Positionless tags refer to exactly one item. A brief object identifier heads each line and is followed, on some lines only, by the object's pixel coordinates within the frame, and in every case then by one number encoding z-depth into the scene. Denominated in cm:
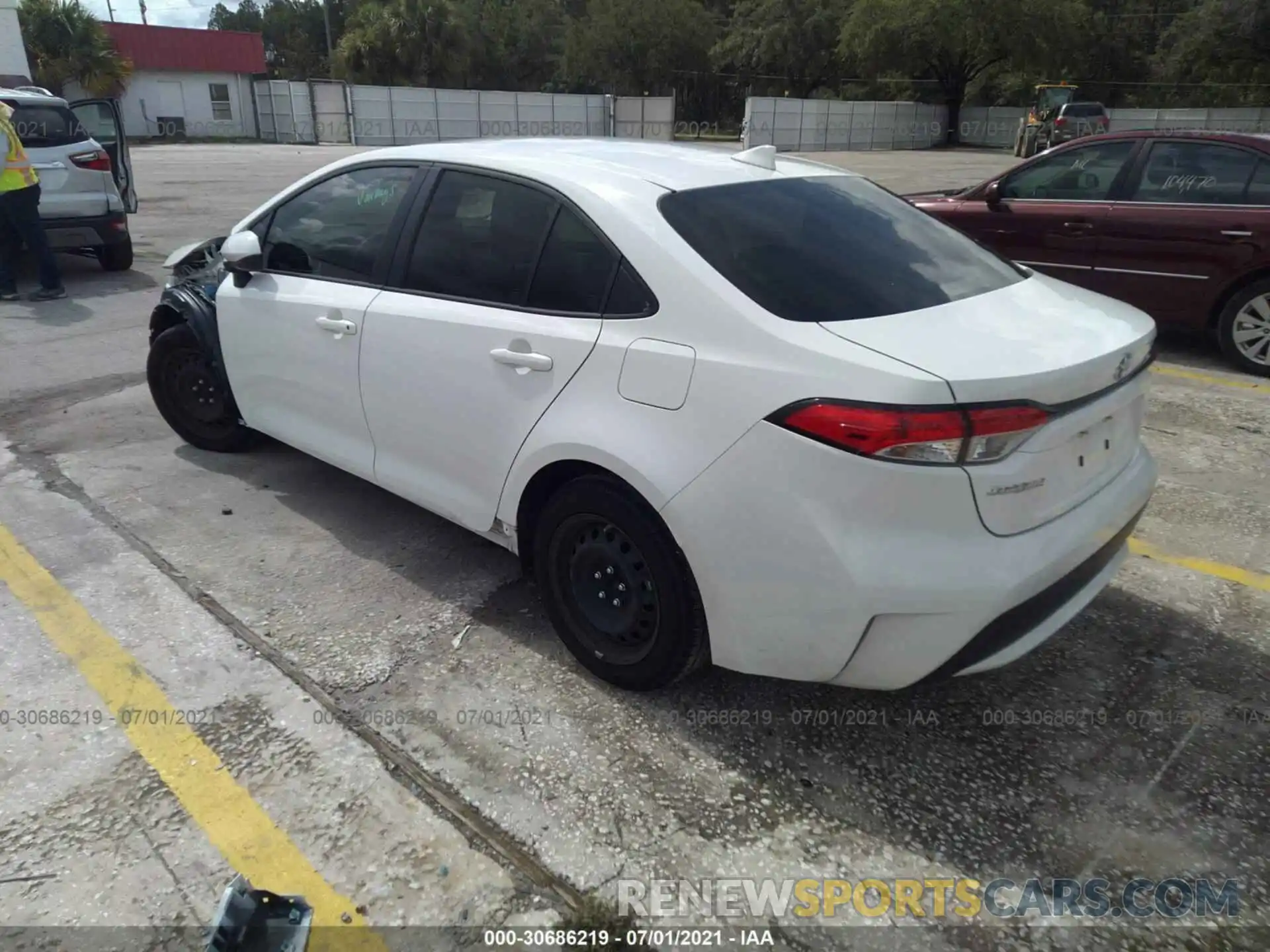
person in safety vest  764
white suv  871
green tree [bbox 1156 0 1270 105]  4309
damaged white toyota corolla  225
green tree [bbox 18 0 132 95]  3719
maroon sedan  623
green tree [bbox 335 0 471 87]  4859
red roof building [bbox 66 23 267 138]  4269
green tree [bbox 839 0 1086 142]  4416
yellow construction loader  3538
